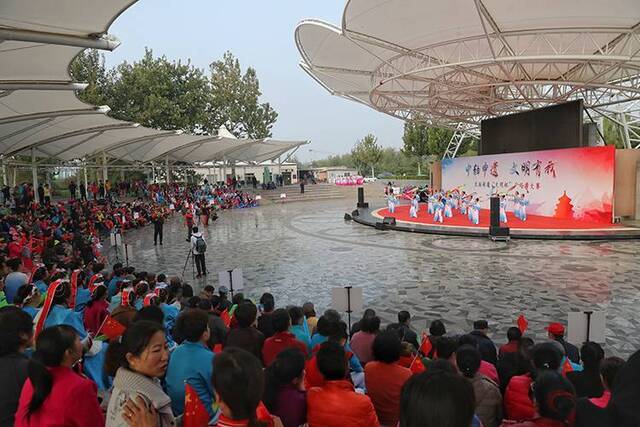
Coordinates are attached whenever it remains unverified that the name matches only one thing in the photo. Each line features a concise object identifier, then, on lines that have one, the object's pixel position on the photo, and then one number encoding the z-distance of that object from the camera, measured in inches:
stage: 579.5
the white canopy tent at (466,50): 485.1
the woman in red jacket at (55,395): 76.9
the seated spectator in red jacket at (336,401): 94.0
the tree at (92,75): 1246.9
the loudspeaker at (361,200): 1061.1
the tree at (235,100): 2020.2
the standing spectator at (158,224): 612.6
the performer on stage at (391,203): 935.0
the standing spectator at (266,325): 165.0
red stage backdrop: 668.1
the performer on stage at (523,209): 726.5
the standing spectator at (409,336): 174.7
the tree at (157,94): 1393.9
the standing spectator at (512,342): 157.9
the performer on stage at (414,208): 825.9
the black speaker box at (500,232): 579.8
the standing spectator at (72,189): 1076.3
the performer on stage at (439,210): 767.1
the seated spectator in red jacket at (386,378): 121.7
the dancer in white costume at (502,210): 710.5
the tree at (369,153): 2716.5
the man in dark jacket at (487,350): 156.9
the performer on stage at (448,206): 808.3
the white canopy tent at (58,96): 228.5
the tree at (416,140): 2007.9
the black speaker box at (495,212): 590.6
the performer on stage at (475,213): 702.5
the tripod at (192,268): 428.5
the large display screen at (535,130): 737.6
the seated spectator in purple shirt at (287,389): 100.2
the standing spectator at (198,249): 414.9
